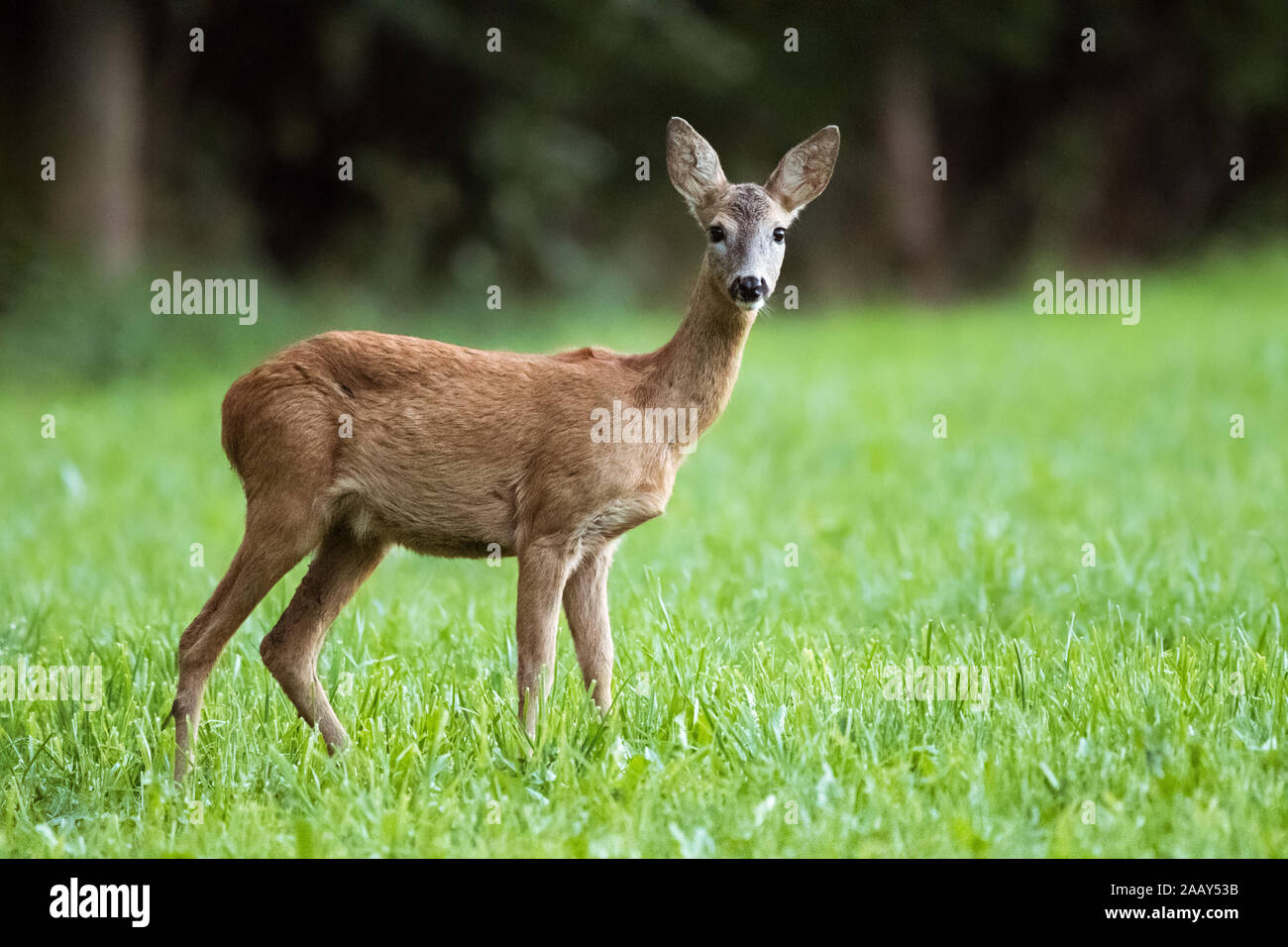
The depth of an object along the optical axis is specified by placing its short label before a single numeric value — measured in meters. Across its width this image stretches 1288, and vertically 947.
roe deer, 4.75
